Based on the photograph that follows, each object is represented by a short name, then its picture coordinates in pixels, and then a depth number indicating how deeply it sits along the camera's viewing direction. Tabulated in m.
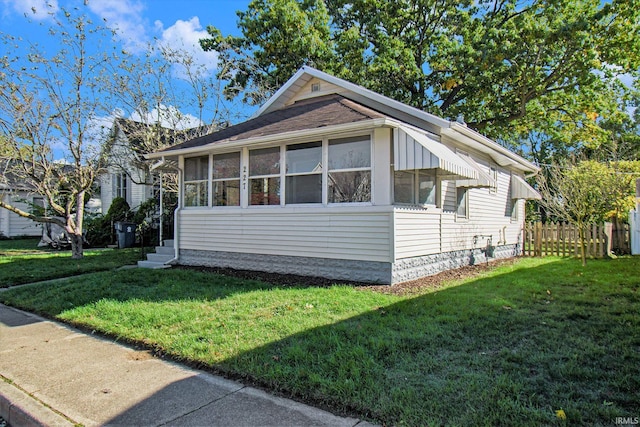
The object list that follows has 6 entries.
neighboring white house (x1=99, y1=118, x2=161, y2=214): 15.51
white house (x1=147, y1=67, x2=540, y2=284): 7.90
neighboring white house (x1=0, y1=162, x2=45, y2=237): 23.05
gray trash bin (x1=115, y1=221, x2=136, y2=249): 16.39
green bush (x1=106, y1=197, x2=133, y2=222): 18.00
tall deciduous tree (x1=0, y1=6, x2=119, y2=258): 11.36
